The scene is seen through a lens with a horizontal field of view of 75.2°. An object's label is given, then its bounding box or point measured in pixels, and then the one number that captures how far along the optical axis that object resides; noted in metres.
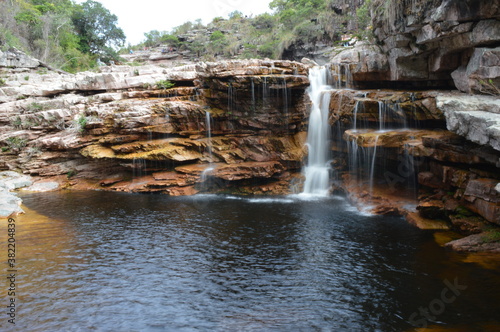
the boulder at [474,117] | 10.23
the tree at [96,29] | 43.50
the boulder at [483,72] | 12.00
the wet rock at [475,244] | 11.17
